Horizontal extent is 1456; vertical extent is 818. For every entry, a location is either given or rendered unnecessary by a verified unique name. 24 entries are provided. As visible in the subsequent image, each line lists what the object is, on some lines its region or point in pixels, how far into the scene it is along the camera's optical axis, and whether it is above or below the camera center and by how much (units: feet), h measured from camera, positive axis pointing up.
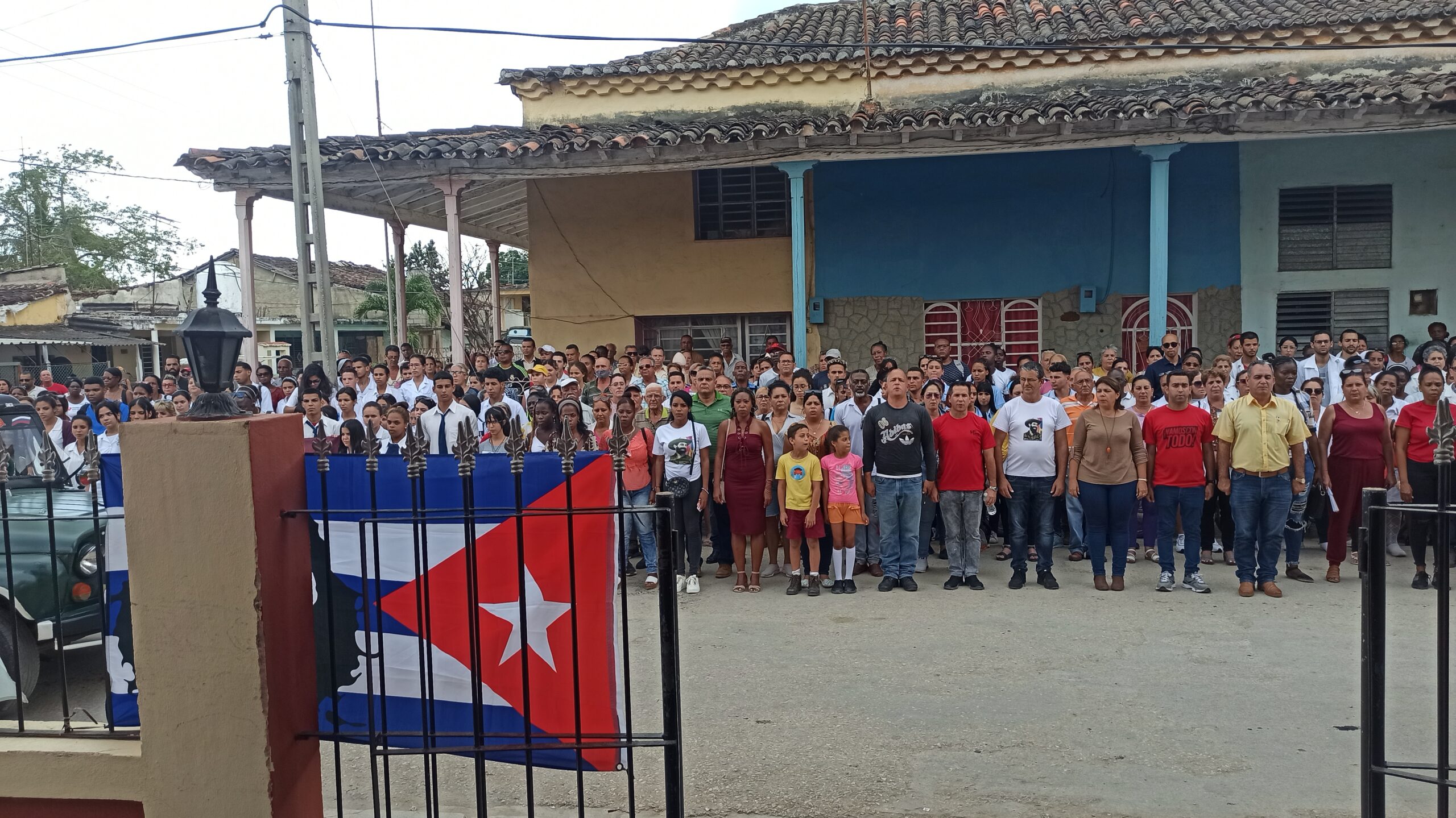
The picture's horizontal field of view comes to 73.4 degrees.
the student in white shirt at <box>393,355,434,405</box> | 33.81 -0.89
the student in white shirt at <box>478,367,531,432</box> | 28.68 -1.07
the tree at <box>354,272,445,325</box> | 99.30 +6.70
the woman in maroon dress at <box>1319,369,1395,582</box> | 25.46 -3.13
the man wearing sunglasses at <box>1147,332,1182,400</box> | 32.35 -0.77
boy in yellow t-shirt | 25.31 -3.72
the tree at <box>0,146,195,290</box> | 146.30 +21.32
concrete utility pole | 36.45 +7.17
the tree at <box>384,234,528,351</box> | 85.20 +8.89
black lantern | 9.77 +0.14
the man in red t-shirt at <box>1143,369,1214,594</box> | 24.43 -3.09
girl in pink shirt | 25.14 -3.90
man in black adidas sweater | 25.25 -3.12
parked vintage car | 16.97 -4.05
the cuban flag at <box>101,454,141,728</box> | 10.47 -2.88
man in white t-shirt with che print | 25.44 -3.17
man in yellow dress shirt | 24.00 -3.35
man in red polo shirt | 25.59 -3.52
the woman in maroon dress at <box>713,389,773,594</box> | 25.91 -3.36
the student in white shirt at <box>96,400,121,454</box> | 28.04 -1.67
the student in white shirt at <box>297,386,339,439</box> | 27.22 -1.36
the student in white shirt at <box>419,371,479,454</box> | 25.80 -1.57
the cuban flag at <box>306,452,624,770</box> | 10.57 -2.70
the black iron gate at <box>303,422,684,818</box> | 9.82 -2.60
